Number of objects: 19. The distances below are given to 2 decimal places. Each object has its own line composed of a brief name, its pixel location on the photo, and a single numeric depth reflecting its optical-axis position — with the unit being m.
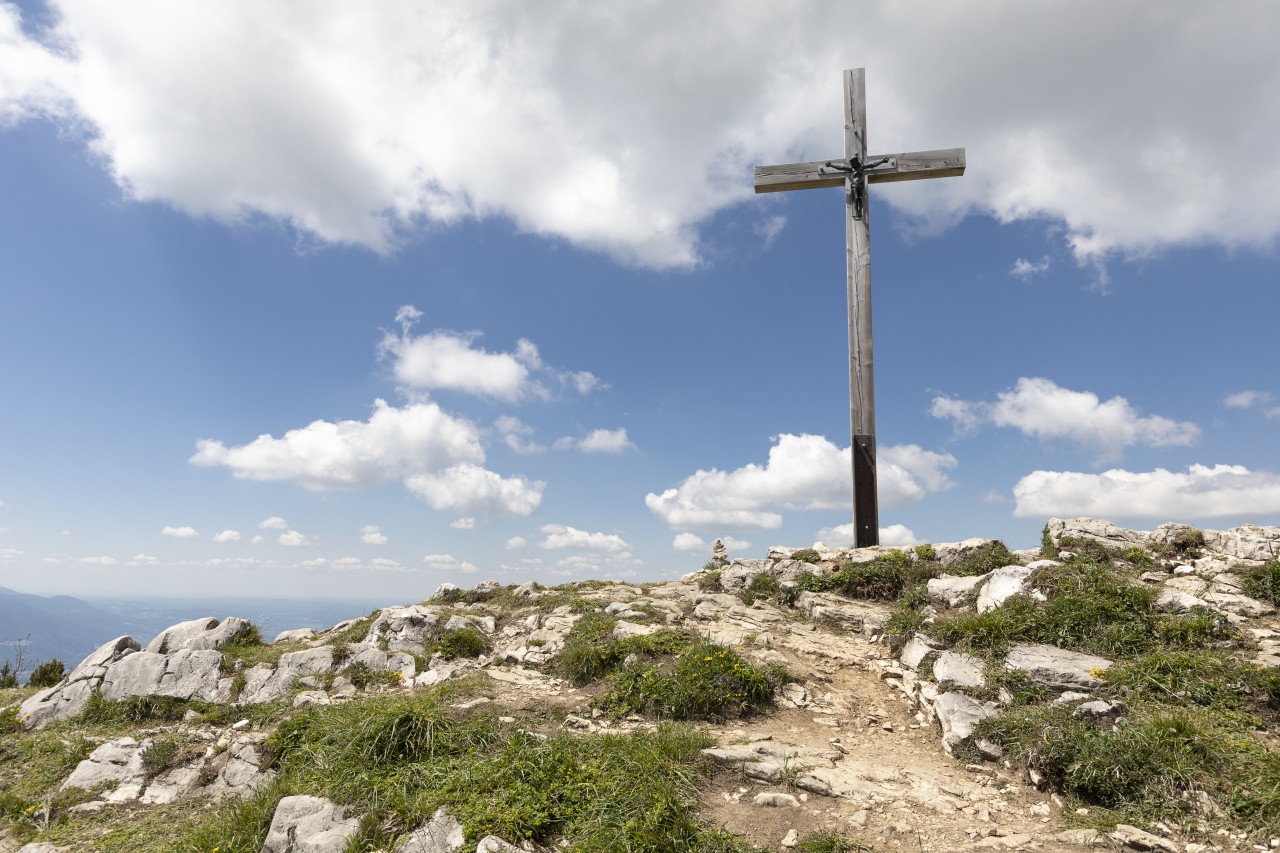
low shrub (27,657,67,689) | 14.99
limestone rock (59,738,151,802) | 9.21
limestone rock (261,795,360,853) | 6.40
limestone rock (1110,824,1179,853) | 5.51
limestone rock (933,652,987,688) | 8.60
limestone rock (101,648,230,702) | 12.02
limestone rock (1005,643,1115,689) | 8.12
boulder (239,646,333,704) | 11.77
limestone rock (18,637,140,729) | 11.75
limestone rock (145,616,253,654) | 13.52
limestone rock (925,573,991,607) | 11.48
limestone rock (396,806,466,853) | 6.01
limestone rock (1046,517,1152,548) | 12.46
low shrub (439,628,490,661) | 12.49
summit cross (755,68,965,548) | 14.45
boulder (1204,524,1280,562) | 11.01
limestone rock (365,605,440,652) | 13.16
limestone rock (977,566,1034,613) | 10.66
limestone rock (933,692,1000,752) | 7.75
